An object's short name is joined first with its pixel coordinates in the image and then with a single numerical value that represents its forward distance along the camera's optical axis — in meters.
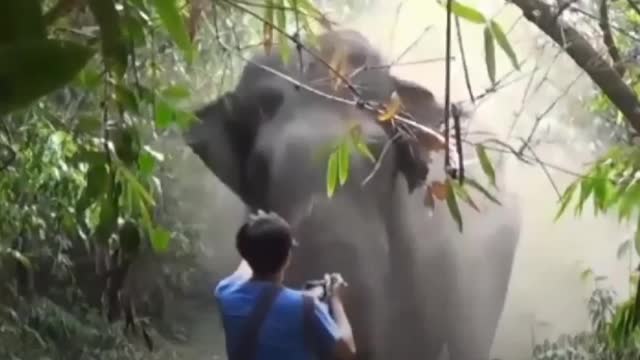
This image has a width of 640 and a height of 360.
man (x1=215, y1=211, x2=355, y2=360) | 5.42
